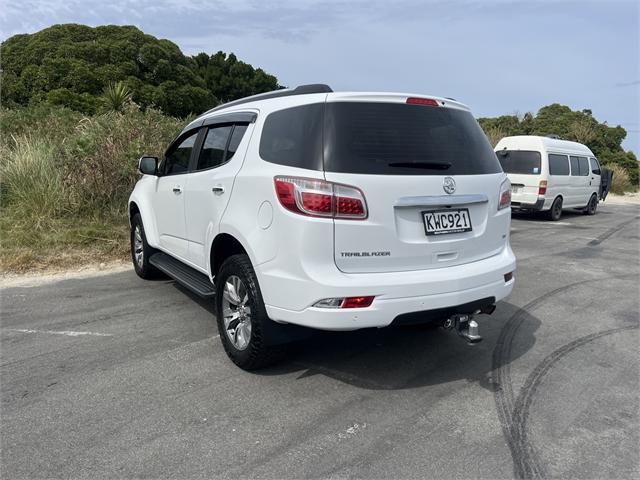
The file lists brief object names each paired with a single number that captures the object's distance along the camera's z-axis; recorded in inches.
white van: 536.4
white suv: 116.6
